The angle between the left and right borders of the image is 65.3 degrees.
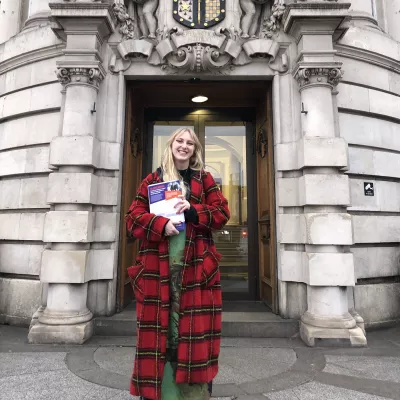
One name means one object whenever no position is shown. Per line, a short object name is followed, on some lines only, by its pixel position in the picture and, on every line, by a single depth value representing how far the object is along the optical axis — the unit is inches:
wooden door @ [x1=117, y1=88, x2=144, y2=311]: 219.5
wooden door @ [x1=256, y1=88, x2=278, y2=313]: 221.8
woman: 85.6
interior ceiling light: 265.3
